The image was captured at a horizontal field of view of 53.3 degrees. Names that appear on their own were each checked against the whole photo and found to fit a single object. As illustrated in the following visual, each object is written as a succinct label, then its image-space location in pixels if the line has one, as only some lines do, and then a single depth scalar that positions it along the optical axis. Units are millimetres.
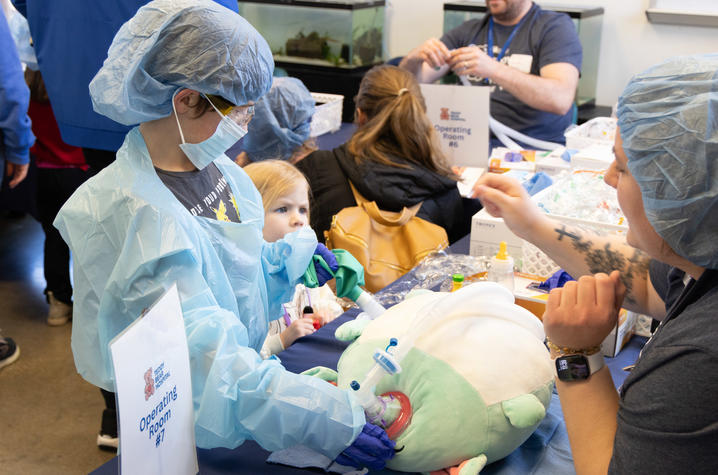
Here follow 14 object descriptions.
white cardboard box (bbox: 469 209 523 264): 2029
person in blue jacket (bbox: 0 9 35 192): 2596
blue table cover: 1192
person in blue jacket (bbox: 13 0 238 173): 2104
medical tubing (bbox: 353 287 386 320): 1565
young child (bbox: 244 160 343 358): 1966
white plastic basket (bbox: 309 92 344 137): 3511
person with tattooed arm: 857
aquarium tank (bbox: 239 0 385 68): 4727
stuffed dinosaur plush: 1165
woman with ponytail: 2471
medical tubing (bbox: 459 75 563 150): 3303
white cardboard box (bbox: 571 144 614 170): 2439
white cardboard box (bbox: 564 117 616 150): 2824
